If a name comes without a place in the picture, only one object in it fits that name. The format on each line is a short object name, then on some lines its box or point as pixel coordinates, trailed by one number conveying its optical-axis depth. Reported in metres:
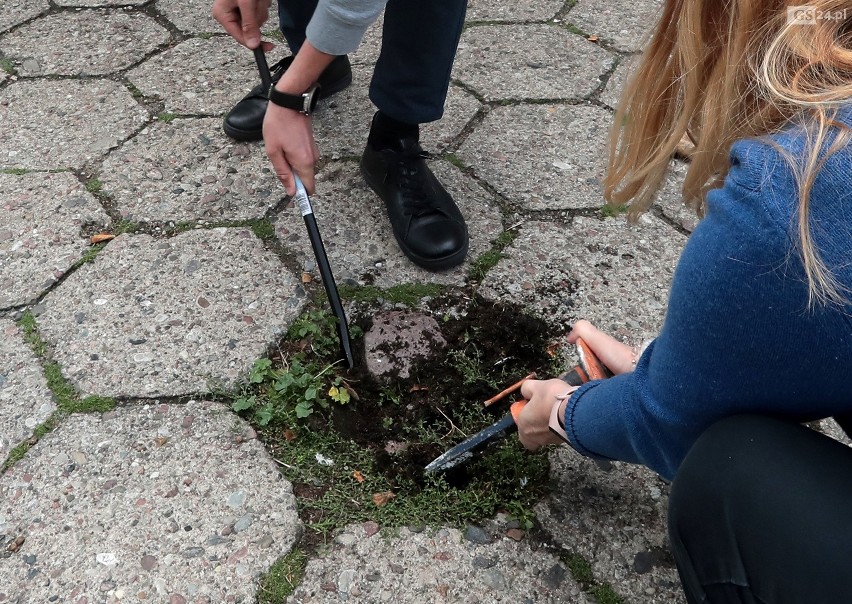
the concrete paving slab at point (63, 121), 1.82
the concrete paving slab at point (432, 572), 1.09
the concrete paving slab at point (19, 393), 1.27
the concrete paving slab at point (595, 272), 1.48
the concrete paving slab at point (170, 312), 1.36
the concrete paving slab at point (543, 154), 1.75
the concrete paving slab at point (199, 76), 1.99
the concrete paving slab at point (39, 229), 1.52
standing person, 1.25
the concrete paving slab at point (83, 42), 2.11
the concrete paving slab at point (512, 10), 2.36
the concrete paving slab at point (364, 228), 1.56
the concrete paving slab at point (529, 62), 2.06
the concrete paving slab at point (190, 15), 2.27
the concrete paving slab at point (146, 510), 1.09
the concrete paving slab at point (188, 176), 1.68
